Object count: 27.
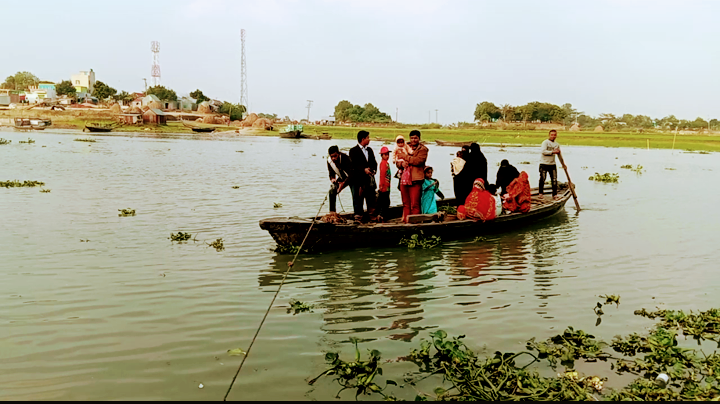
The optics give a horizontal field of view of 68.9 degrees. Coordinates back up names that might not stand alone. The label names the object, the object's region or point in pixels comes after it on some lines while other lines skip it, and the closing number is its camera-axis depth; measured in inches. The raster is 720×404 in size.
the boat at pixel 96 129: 2706.2
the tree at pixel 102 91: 4239.7
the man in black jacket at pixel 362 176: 422.6
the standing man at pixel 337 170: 427.5
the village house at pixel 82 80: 5196.9
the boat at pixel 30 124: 2861.7
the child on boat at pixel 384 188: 435.5
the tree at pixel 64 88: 4512.8
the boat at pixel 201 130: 3035.2
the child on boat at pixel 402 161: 433.8
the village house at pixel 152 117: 3235.7
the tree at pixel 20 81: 5098.4
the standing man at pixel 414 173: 426.6
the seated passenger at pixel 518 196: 502.6
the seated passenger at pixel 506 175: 522.6
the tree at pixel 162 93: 4348.7
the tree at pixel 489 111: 4478.3
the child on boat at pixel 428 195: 461.4
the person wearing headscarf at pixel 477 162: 484.7
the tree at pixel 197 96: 4822.8
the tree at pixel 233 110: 4475.9
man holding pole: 616.4
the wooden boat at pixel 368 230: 375.2
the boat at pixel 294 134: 2906.0
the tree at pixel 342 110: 5423.2
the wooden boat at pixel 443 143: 2290.8
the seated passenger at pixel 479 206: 452.8
